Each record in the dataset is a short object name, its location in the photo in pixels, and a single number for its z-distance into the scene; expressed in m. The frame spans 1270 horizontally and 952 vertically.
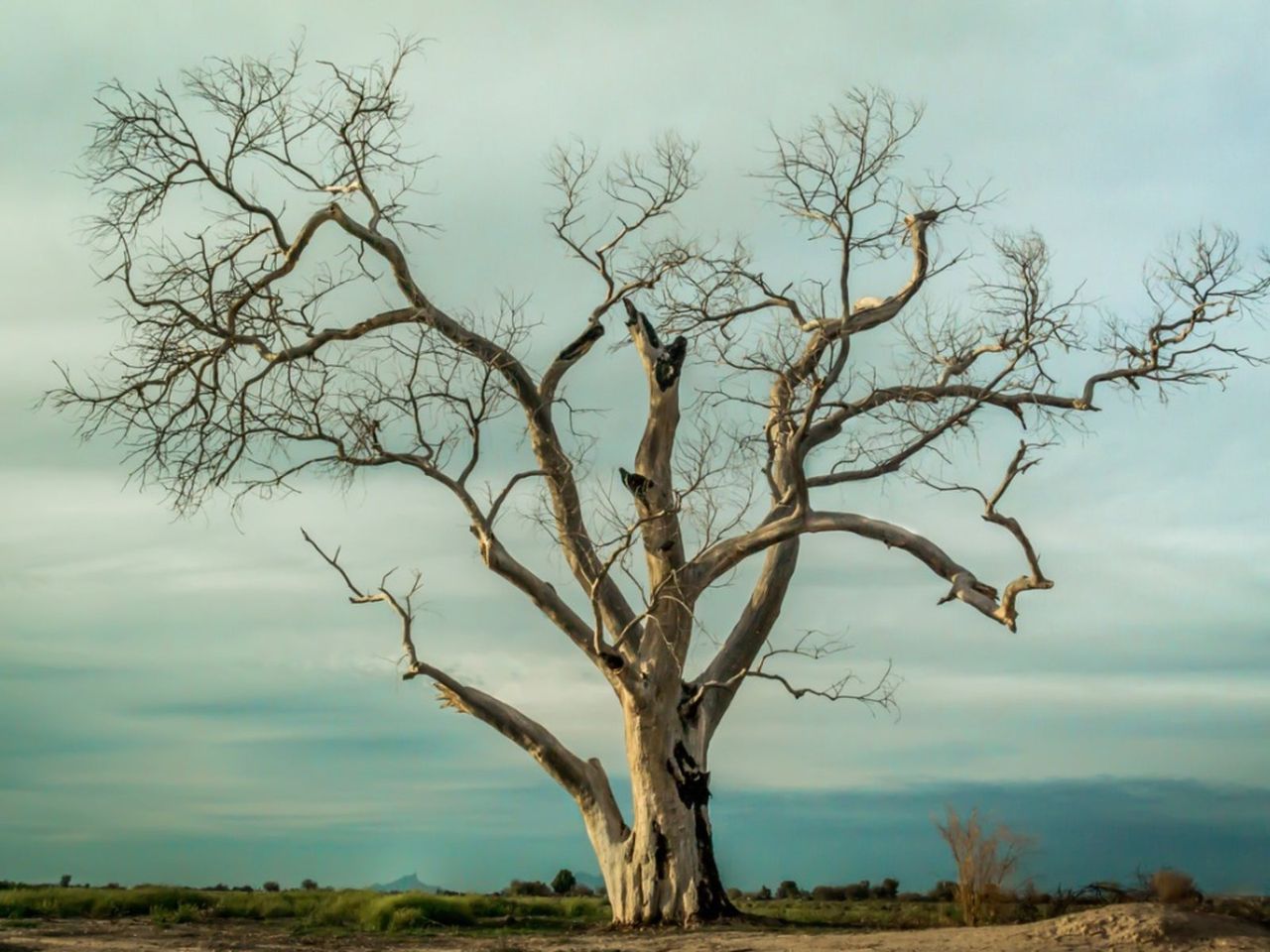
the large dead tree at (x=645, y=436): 15.45
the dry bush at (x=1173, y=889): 13.55
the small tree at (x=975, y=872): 14.55
